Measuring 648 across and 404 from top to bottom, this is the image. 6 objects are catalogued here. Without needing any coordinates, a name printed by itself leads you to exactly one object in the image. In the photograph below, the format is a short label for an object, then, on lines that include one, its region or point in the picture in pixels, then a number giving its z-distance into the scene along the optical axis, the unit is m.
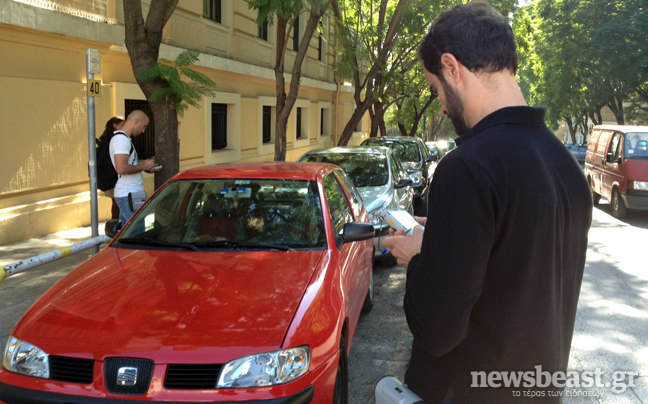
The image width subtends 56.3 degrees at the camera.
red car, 2.90
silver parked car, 8.32
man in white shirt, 6.50
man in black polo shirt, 1.38
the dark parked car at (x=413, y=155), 14.23
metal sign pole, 6.11
